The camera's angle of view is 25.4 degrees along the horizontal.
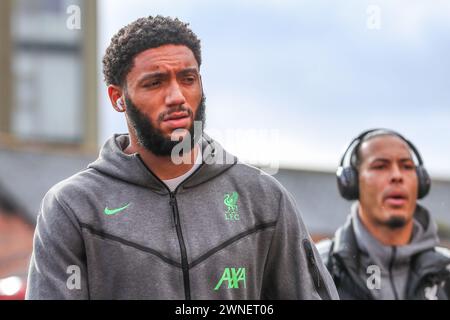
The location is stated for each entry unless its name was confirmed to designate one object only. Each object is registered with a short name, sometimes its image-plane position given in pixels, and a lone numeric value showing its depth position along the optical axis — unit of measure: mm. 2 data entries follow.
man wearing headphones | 4426
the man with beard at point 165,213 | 3203
